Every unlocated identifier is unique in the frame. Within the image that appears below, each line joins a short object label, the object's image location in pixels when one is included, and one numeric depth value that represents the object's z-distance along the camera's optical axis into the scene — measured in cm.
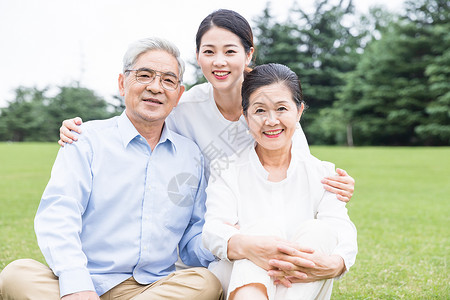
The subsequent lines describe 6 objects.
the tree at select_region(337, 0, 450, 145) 2977
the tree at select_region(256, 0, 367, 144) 3500
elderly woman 240
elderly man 243
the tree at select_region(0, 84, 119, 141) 3756
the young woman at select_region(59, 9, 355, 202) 332
